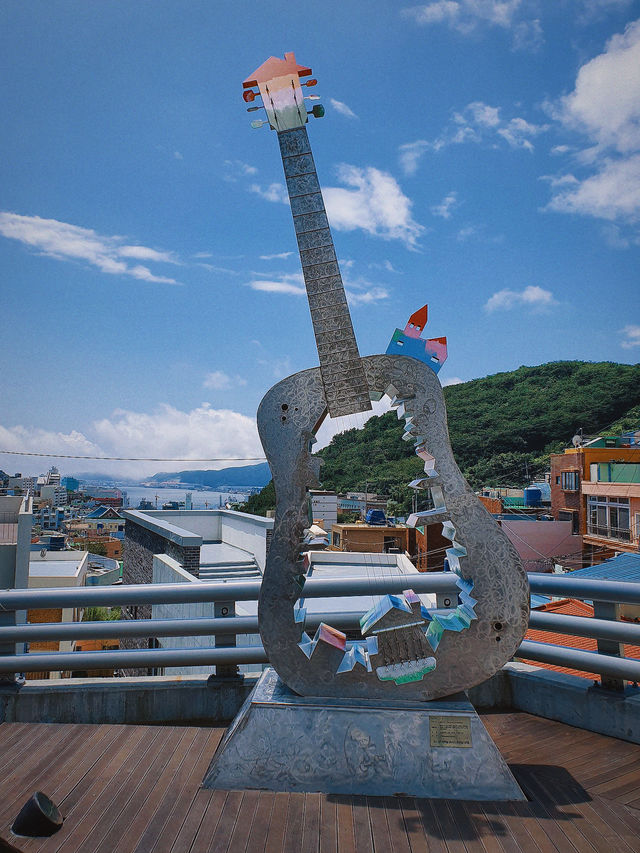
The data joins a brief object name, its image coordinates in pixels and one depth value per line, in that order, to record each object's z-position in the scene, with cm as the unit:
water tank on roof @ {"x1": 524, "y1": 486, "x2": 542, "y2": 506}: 3441
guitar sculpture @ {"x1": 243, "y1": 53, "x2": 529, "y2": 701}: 251
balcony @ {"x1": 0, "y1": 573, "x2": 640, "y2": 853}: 202
